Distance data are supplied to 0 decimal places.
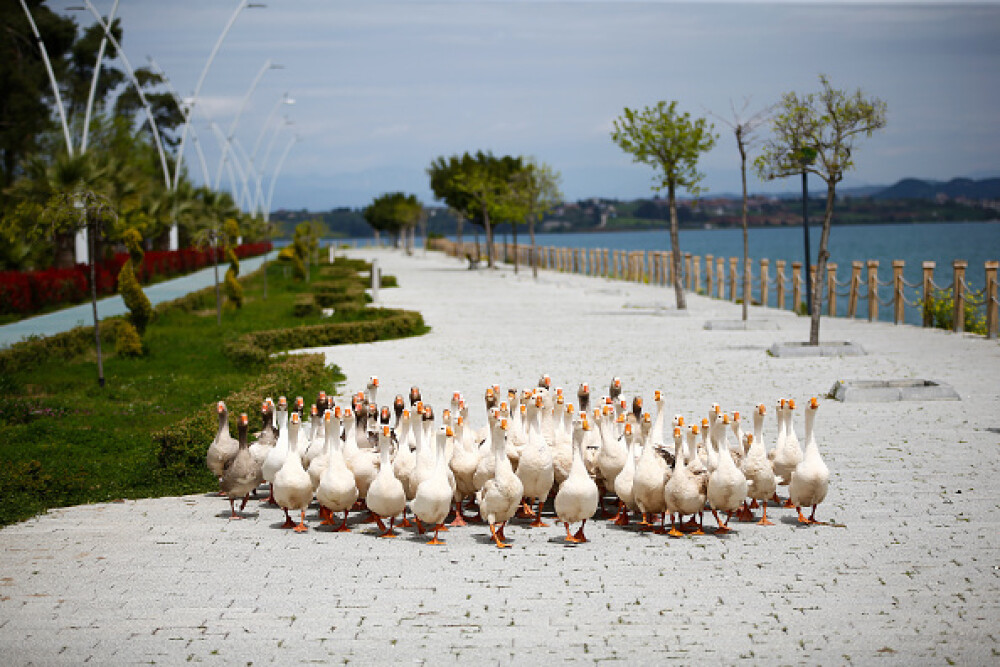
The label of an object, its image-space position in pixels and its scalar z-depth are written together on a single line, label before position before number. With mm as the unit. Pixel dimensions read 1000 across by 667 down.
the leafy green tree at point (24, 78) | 52656
